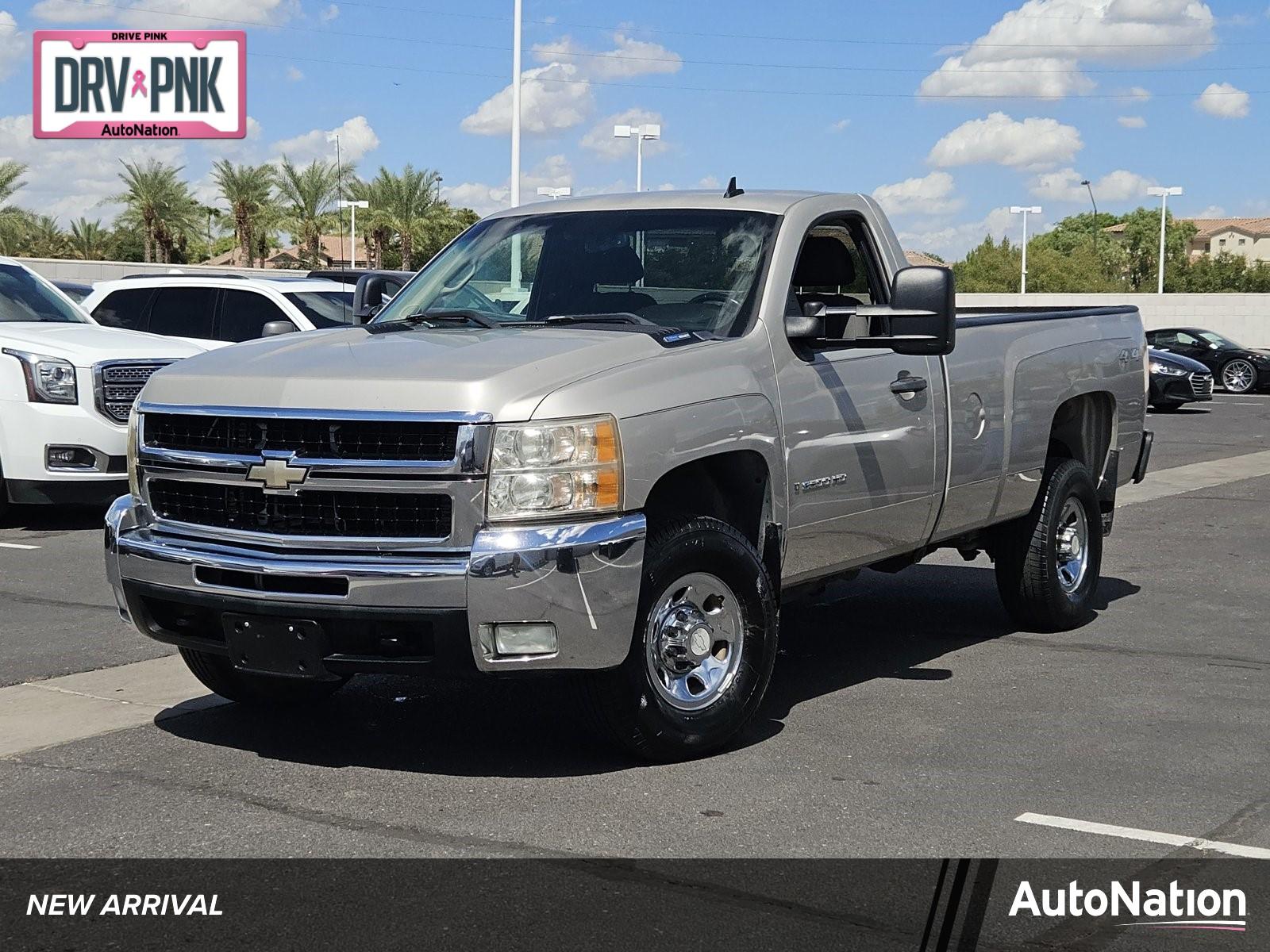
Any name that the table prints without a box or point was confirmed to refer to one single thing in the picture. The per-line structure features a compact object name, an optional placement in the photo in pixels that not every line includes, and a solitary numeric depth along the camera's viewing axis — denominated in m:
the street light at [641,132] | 41.38
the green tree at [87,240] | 53.25
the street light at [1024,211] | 76.12
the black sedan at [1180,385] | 28.73
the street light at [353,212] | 50.19
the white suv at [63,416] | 11.41
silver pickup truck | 5.14
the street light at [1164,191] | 60.34
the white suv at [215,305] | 14.07
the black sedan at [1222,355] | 35.28
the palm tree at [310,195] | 50.72
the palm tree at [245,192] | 49.66
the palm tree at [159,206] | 48.00
